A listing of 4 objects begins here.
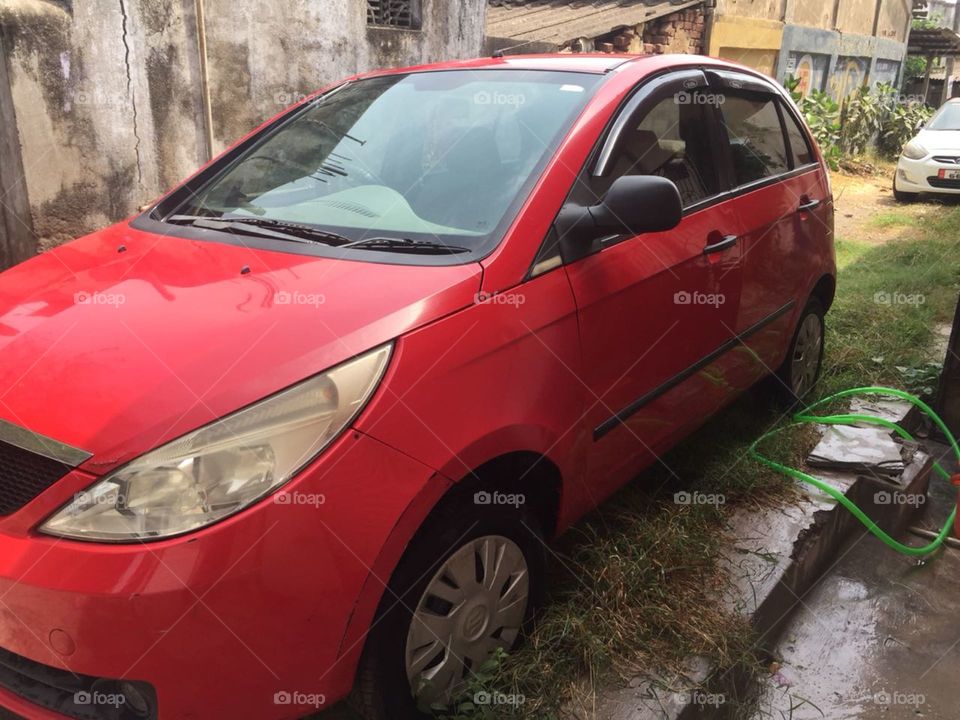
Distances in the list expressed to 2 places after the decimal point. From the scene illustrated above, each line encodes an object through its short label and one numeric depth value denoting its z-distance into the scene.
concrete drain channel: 2.38
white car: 12.27
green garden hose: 3.40
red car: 1.71
